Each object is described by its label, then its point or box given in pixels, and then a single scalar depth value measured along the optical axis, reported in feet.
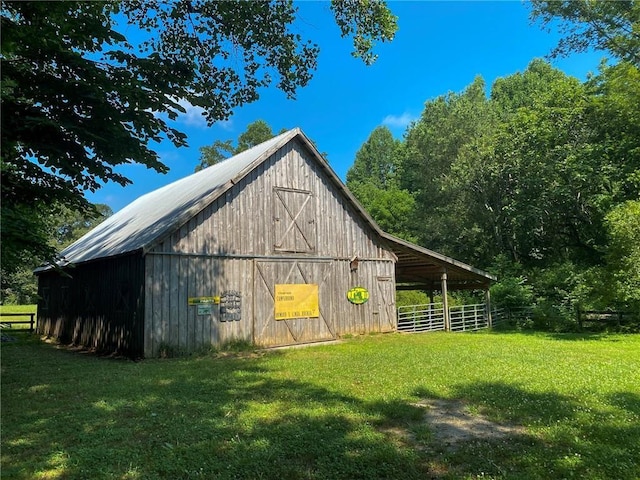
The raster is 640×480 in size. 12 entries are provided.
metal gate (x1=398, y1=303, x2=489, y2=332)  61.77
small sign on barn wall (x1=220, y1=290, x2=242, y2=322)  41.81
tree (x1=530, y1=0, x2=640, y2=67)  66.54
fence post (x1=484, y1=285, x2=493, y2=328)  68.60
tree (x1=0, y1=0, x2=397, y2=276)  24.12
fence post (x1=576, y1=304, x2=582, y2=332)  59.62
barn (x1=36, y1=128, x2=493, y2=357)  38.91
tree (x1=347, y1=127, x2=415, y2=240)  134.10
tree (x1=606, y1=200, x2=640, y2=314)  46.01
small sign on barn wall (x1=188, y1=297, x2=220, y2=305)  39.83
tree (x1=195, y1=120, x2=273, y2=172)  142.72
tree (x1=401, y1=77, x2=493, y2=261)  104.78
